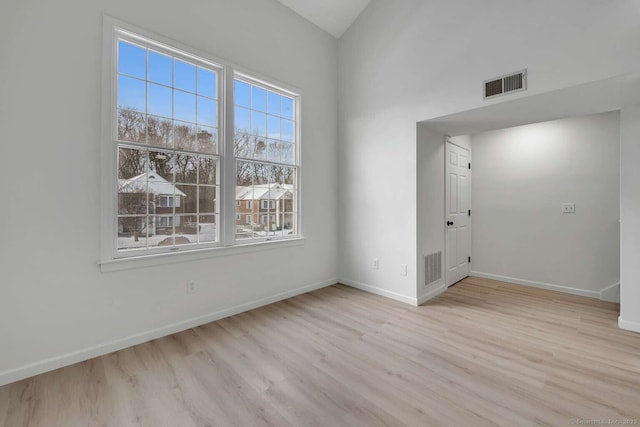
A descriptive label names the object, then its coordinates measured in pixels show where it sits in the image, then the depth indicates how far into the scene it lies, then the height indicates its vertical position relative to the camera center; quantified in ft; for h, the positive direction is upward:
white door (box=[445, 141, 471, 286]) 13.58 +0.01
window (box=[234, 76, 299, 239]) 10.98 +2.64
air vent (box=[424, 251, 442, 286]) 11.97 -2.35
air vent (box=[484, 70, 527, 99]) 8.62 +4.12
